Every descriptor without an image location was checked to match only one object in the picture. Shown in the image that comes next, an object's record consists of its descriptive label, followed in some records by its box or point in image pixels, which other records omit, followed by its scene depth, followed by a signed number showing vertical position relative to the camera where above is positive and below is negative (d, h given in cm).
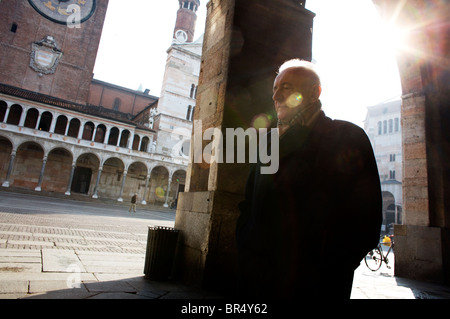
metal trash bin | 314 -54
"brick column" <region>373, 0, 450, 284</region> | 548 +202
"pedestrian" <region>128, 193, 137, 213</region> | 2004 +14
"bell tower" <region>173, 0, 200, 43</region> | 4394 +3023
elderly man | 111 +5
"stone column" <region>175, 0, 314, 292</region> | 300 +144
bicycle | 711 -88
